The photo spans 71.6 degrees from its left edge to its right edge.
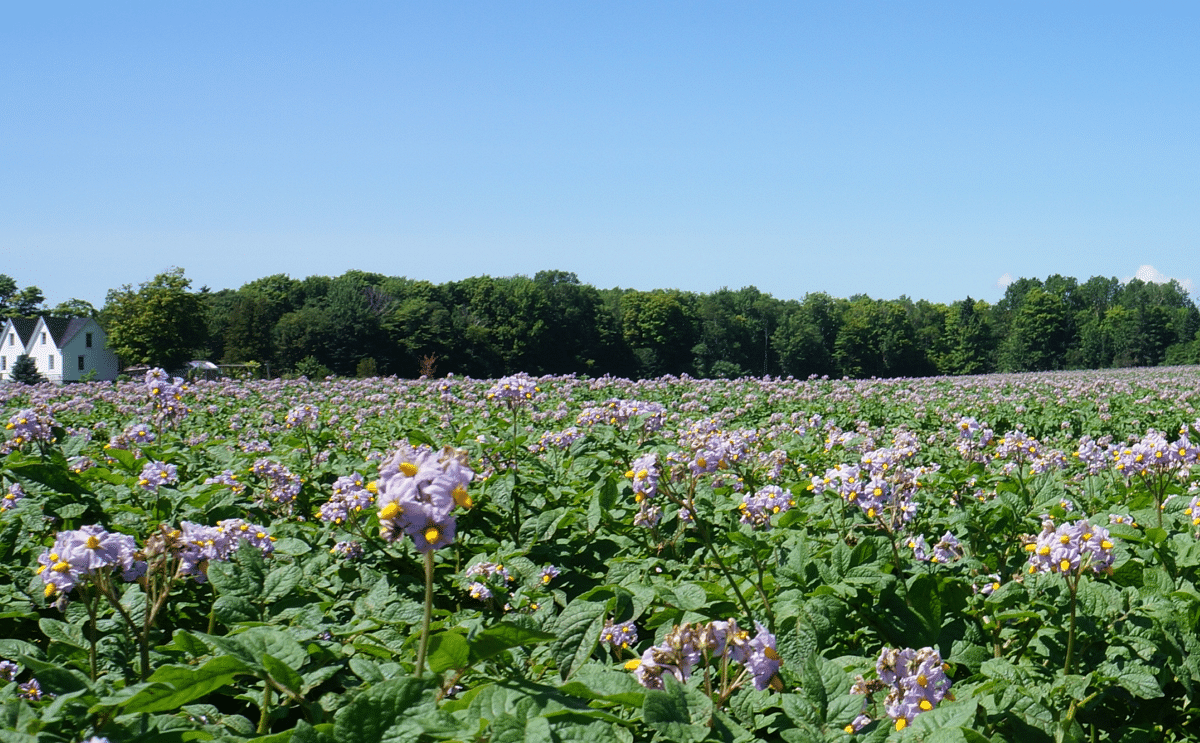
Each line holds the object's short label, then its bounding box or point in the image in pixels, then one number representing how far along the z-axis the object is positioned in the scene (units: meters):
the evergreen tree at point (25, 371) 42.82
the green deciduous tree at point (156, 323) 50.47
